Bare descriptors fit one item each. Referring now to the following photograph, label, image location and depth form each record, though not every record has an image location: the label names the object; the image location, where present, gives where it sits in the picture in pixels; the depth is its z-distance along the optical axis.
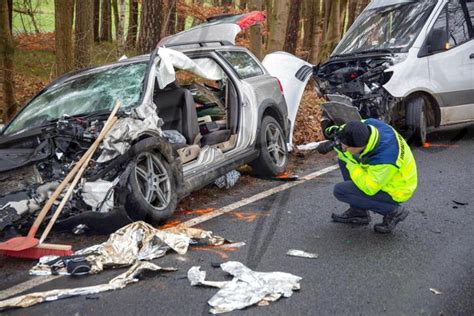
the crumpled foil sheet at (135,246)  4.27
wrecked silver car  4.79
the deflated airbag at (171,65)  5.82
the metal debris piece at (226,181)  6.82
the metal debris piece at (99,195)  4.70
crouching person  4.63
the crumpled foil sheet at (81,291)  3.67
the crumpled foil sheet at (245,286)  3.61
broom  4.37
